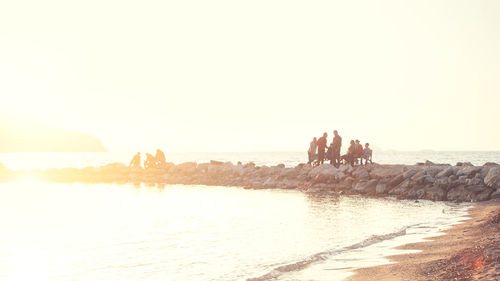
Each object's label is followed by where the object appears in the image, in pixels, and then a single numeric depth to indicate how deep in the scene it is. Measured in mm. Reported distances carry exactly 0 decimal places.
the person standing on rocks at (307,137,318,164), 36562
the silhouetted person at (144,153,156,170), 47938
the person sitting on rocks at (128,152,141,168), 49422
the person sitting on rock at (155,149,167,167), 47938
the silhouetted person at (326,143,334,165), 35019
